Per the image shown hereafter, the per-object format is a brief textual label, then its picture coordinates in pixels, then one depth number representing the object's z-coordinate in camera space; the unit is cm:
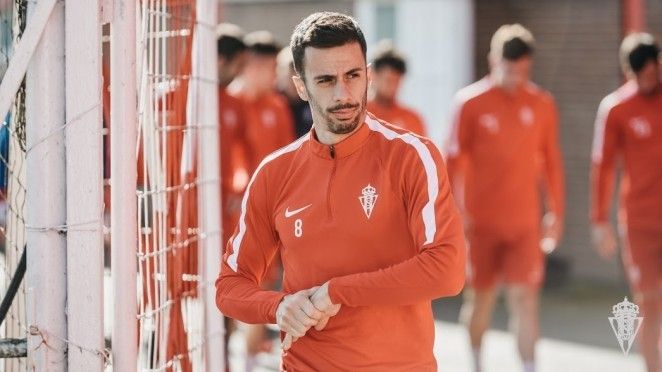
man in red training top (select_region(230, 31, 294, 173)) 1653
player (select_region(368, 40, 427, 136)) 1712
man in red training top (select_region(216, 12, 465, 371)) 696
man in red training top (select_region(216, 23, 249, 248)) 1557
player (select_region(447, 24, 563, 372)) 1587
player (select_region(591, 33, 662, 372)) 1465
